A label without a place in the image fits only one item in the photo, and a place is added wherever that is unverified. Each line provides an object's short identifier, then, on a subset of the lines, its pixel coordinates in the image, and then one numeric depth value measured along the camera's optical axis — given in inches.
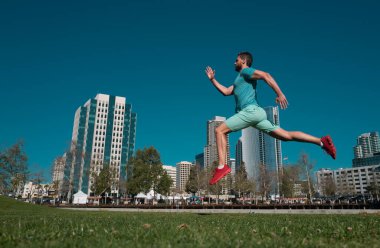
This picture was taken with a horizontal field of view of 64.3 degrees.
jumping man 247.5
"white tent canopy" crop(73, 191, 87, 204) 2363.4
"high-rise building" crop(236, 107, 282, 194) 2834.2
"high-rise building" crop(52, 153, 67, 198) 2185.0
